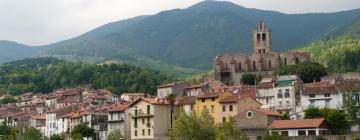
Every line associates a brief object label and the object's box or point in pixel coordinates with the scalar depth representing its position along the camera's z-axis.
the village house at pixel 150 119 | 80.06
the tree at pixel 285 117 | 74.25
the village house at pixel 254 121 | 70.00
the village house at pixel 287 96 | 83.88
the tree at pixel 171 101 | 82.44
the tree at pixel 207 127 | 66.56
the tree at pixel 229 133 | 61.35
